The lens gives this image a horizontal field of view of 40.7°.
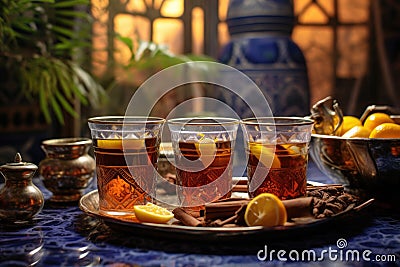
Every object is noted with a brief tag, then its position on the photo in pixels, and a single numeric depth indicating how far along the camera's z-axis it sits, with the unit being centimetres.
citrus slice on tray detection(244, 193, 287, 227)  83
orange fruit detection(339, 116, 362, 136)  120
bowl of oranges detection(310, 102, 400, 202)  102
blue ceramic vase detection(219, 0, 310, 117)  210
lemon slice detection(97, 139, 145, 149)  94
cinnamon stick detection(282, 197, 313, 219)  87
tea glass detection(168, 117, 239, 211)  94
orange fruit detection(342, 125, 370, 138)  110
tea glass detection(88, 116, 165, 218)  95
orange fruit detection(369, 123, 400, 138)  105
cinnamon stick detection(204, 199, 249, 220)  89
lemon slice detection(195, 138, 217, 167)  94
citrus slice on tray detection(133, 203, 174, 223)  88
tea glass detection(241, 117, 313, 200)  94
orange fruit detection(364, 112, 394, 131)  116
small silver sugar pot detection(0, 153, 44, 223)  95
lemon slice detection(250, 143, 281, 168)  94
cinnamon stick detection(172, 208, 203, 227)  87
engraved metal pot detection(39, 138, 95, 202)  116
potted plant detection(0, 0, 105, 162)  172
